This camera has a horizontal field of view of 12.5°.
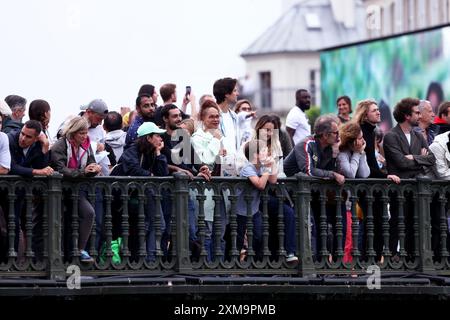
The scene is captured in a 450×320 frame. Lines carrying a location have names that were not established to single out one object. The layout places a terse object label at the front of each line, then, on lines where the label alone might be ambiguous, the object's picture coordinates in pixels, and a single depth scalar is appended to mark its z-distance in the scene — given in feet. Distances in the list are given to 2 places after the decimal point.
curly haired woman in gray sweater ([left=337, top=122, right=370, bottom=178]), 81.56
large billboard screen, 186.09
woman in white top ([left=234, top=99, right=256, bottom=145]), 86.58
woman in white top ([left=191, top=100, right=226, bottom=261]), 80.28
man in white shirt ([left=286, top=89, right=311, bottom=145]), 94.84
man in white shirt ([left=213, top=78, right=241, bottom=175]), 84.28
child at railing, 80.12
